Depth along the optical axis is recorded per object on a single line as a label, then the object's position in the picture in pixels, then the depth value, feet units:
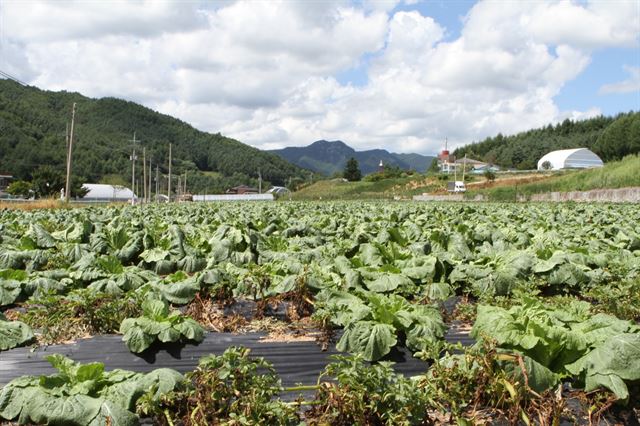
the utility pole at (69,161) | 113.78
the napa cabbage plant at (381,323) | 11.84
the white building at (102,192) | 333.21
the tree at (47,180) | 278.05
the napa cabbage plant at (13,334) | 12.84
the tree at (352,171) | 376.25
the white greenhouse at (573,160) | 331.98
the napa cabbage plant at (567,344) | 10.19
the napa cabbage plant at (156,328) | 12.35
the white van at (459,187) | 209.97
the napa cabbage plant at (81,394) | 9.14
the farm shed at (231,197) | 286.25
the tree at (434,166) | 430.77
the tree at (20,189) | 280.72
